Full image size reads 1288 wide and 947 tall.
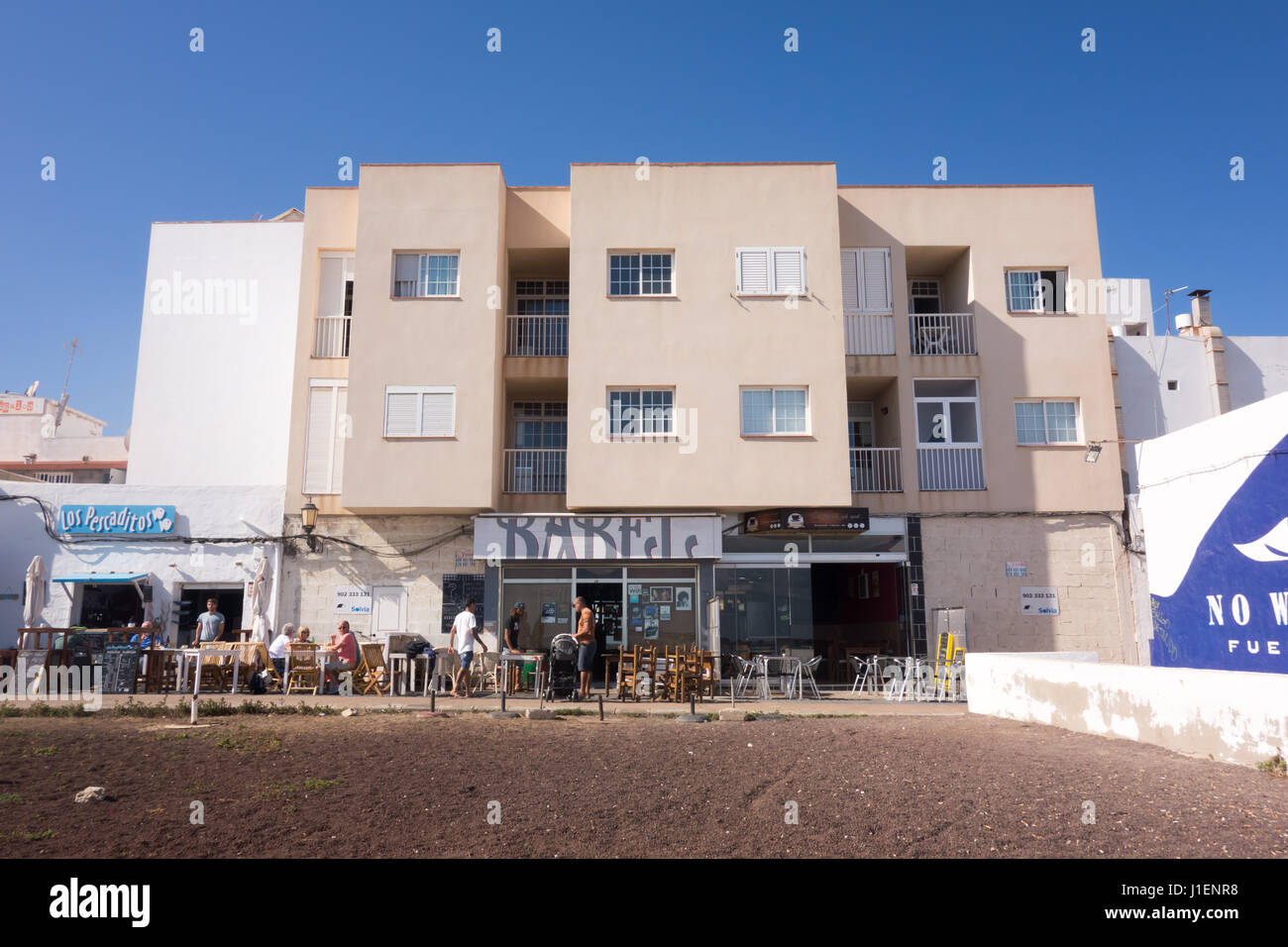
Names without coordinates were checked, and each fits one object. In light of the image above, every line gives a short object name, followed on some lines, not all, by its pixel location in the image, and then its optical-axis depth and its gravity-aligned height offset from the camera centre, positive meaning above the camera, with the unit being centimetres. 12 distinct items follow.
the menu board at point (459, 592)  1908 +69
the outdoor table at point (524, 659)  1616 -57
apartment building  1878 +426
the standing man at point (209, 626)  1797 +1
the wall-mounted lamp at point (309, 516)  1892 +222
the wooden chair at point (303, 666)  1695 -71
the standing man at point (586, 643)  1590 -28
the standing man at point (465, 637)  1684 -19
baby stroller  1566 -65
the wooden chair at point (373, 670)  1712 -79
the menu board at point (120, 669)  1634 -72
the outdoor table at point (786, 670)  1722 -82
